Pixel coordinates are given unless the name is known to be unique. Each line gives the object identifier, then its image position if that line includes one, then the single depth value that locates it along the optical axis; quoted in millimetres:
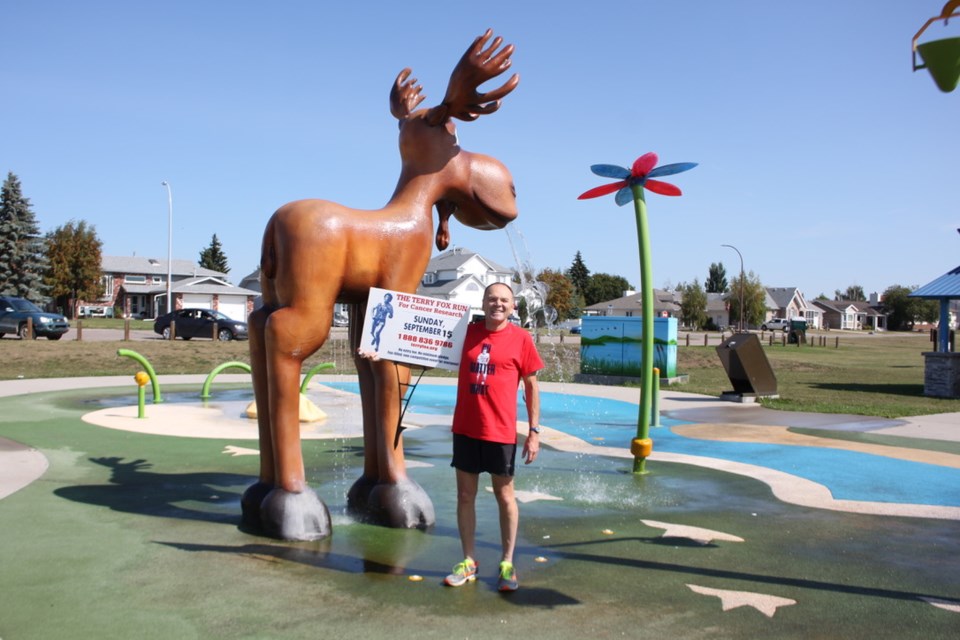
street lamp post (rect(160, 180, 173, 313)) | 41219
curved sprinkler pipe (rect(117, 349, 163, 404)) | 11180
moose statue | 5035
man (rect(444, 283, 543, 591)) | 4230
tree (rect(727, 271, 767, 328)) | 73688
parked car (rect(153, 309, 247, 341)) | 29484
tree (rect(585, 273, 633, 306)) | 99438
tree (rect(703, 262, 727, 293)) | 132750
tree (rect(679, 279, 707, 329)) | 74812
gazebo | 16266
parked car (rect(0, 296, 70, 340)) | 26688
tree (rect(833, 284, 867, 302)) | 157125
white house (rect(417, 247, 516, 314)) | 58938
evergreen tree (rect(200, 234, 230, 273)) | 90094
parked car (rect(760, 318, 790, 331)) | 79244
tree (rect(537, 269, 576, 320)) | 59219
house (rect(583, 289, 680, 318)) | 88469
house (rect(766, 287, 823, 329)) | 107562
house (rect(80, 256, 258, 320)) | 53719
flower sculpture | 7055
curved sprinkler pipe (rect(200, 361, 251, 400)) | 12139
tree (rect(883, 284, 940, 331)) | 98312
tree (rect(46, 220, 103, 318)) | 53562
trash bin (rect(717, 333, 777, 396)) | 14352
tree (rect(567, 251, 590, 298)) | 99188
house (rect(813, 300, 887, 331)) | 116938
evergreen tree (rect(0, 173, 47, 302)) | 45625
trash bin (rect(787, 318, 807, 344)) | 41212
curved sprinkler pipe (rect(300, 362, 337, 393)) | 10600
